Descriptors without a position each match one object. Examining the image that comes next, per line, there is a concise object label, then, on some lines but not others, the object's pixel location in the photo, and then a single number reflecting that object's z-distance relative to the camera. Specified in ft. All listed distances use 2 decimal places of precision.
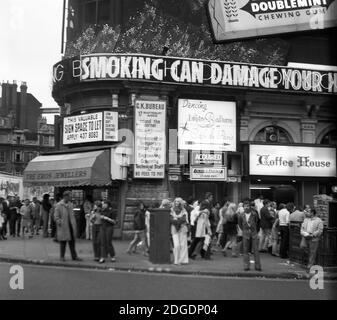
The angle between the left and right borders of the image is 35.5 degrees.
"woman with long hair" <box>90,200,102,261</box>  48.73
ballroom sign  74.74
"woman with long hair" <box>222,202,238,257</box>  56.18
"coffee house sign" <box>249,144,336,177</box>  77.25
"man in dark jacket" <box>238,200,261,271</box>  44.47
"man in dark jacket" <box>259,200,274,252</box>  56.75
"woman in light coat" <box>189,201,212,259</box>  50.80
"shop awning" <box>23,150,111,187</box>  69.87
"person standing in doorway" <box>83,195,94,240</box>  70.85
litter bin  47.22
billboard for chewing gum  78.28
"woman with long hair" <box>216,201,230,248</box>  57.67
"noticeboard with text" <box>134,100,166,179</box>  72.28
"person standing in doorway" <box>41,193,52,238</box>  73.20
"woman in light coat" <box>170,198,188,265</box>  47.32
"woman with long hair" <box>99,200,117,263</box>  47.96
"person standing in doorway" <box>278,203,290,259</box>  54.24
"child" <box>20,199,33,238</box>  73.31
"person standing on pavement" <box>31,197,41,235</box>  75.90
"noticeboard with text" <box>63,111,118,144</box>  72.90
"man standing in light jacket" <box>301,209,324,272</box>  46.55
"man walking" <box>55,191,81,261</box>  48.01
